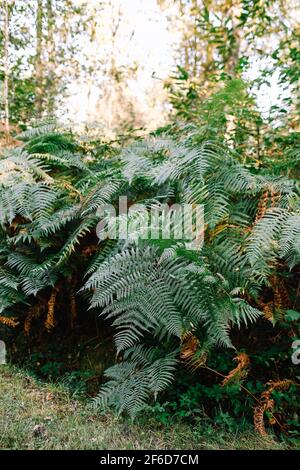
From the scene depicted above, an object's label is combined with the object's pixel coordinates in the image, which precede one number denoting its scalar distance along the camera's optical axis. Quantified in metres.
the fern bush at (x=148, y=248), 2.46
